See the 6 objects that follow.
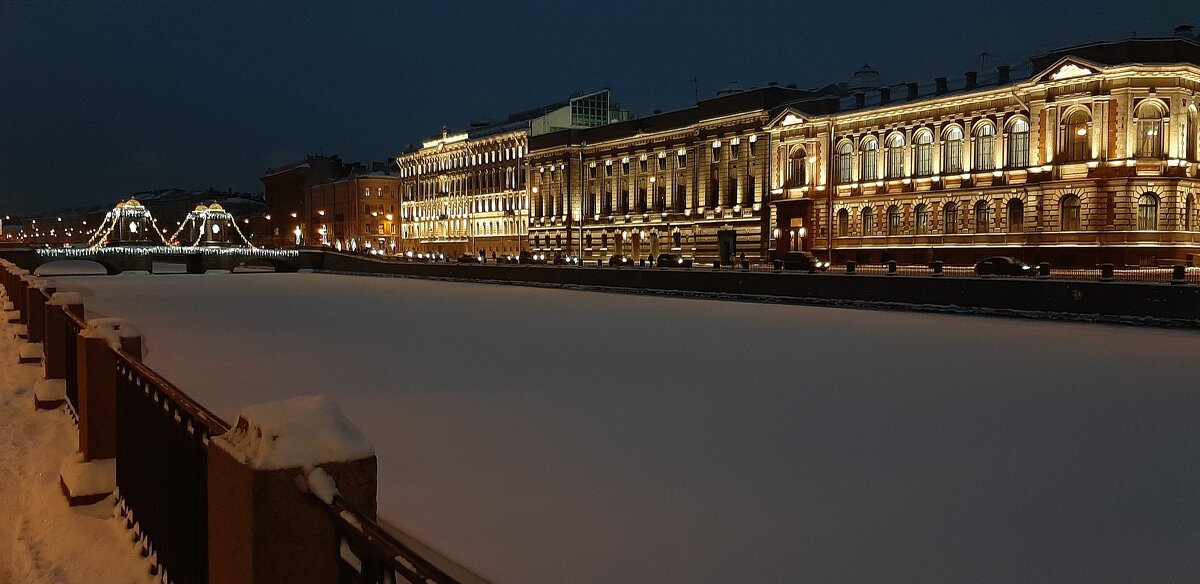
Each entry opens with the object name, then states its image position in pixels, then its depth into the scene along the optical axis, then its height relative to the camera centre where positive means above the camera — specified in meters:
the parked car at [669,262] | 57.31 -0.17
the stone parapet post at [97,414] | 7.36 -1.26
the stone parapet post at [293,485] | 3.18 -0.79
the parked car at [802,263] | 44.62 -0.25
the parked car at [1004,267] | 38.22 -0.48
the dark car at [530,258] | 74.00 +0.28
